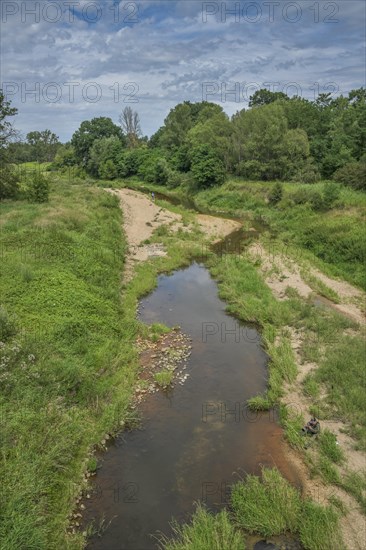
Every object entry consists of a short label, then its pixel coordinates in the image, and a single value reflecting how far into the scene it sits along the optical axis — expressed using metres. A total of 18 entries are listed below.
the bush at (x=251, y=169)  54.09
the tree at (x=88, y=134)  97.50
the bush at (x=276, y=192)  45.72
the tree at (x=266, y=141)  52.36
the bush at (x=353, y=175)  39.22
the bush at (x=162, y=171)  75.39
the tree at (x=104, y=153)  90.76
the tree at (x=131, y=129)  114.69
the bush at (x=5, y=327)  15.33
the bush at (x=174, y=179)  70.88
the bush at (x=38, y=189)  40.47
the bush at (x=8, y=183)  40.94
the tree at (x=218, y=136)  61.81
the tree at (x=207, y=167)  60.34
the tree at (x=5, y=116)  38.91
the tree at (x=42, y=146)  130.75
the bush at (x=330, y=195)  37.53
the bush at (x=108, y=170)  88.81
